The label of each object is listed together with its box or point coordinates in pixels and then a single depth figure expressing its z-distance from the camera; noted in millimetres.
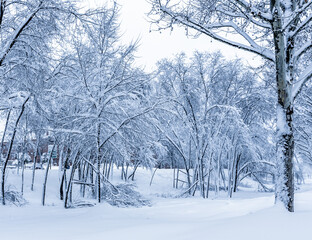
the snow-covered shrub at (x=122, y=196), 9664
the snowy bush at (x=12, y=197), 11680
